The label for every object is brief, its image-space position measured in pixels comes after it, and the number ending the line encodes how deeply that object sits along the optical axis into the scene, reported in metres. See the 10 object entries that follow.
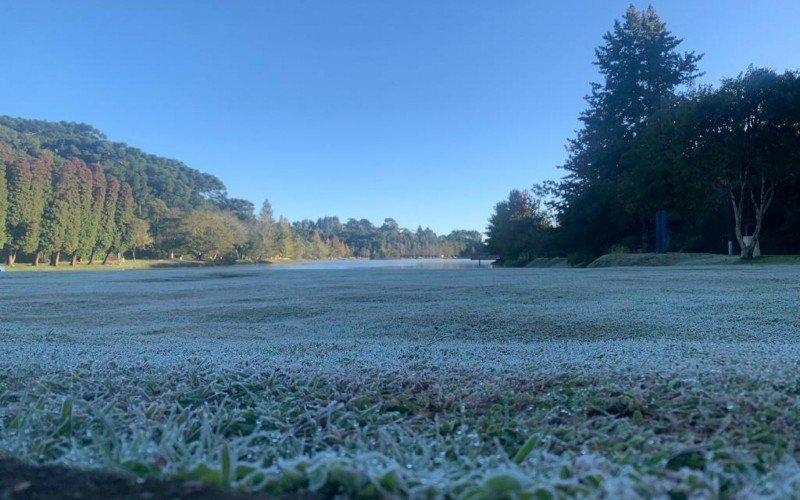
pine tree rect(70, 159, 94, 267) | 35.47
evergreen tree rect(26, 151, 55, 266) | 32.16
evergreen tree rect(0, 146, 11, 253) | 30.97
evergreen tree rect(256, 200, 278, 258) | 52.35
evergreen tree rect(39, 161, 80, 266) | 33.16
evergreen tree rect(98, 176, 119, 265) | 38.44
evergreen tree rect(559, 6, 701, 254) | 22.83
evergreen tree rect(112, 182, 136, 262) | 40.09
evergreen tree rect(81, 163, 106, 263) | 36.69
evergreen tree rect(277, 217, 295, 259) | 58.06
